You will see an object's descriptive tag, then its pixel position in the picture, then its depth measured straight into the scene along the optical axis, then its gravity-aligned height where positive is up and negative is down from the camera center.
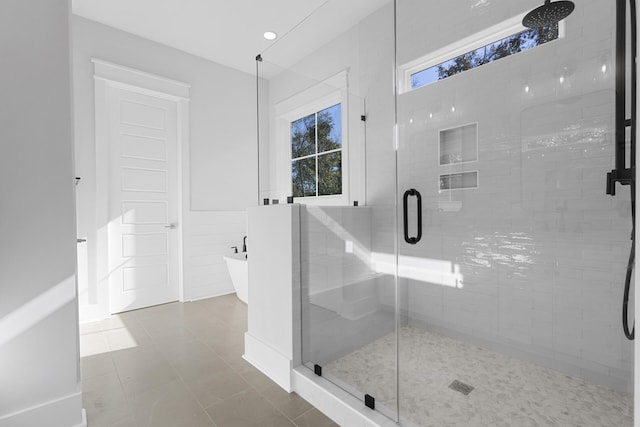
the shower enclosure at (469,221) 1.67 -0.09
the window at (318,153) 2.46 +0.50
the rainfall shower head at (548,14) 1.75 +1.16
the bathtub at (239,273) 3.34 -0.72
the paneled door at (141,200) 3.21 +0.12
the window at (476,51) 1.88 +1.08
